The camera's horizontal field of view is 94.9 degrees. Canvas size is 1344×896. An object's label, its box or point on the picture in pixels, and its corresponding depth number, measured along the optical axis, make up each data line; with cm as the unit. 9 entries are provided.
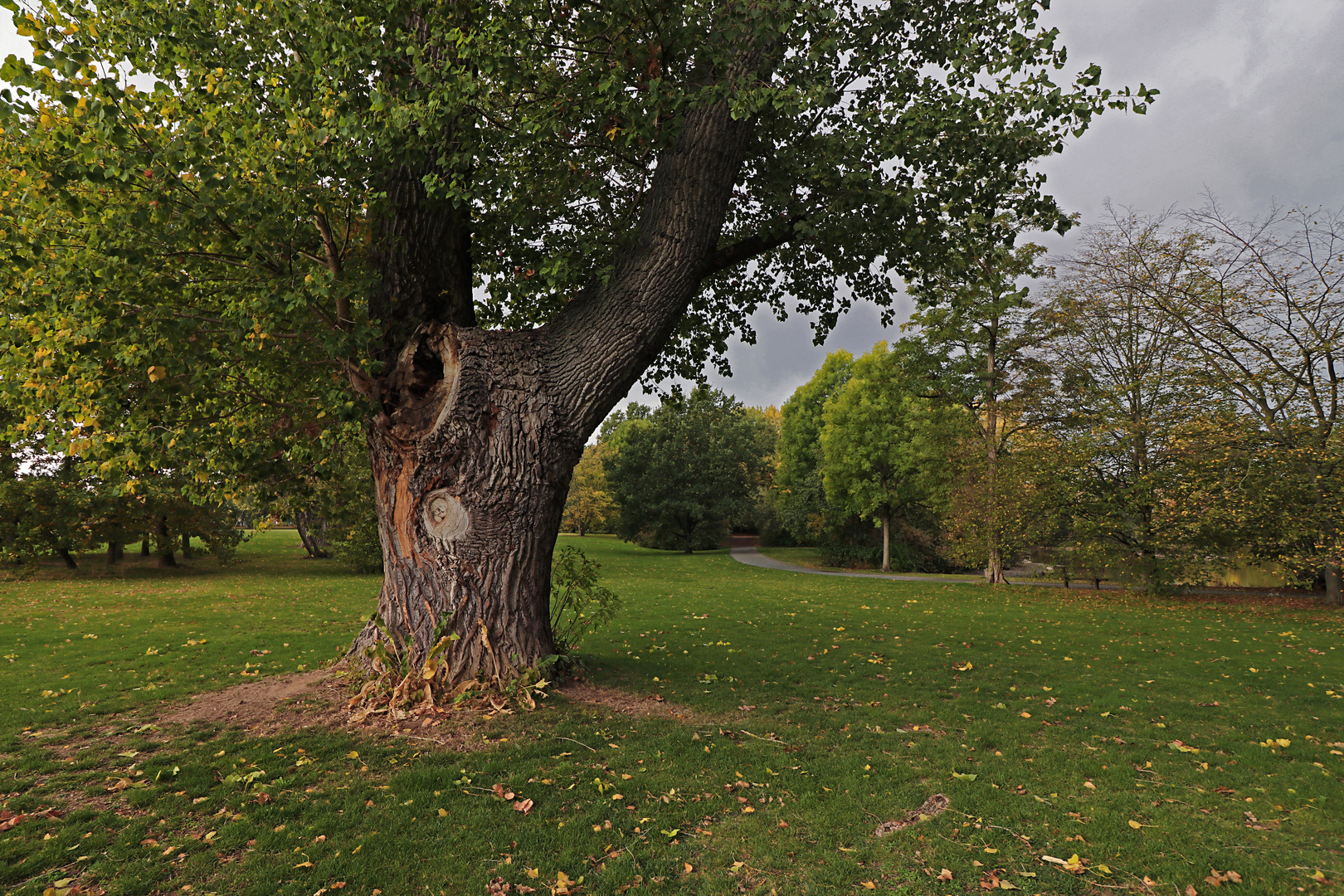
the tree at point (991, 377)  1855
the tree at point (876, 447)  2609
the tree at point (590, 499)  4128
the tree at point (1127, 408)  1573
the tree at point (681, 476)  3303
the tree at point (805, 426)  3497
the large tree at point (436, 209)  478
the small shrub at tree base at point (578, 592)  676
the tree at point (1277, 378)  1331
